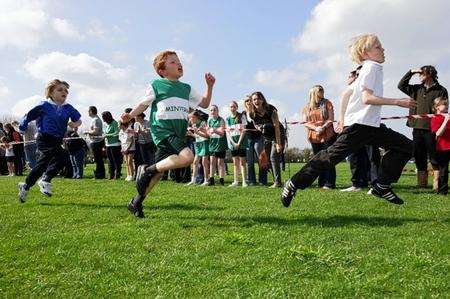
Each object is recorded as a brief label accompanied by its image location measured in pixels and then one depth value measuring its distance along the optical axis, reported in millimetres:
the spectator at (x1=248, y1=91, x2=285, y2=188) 10398
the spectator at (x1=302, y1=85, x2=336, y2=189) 9891
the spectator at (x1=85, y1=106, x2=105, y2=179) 15359
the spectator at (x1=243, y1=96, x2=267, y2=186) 10984
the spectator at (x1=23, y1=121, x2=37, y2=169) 17103
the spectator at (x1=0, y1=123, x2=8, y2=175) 20453
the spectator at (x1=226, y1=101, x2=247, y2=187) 11477
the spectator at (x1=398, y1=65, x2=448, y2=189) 9289
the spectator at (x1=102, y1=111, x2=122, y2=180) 15344
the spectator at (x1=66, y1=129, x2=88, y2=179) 16312
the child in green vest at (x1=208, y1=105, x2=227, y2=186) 12117
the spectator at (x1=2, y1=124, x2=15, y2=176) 18727
